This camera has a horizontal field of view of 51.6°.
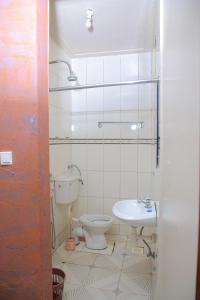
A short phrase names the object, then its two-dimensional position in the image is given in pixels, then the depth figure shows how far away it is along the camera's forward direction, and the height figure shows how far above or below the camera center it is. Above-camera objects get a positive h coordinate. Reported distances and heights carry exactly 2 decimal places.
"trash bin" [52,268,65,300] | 1.64 -1.22
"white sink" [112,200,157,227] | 1.70 -0.69
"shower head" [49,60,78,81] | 2.27 +0.64
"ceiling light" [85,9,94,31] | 1.91 +1.14
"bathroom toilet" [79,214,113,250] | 2.48 -1.12
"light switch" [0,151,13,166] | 1.38 -0.14
